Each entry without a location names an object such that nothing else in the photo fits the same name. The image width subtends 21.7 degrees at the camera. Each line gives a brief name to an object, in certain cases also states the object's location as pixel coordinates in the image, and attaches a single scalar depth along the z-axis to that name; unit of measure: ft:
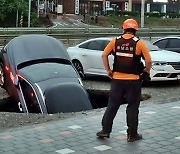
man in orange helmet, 22.52
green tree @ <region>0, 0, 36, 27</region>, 167.53
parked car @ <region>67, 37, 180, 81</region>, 43.39
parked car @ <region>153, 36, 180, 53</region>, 52.56
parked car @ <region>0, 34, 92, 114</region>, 32.14
